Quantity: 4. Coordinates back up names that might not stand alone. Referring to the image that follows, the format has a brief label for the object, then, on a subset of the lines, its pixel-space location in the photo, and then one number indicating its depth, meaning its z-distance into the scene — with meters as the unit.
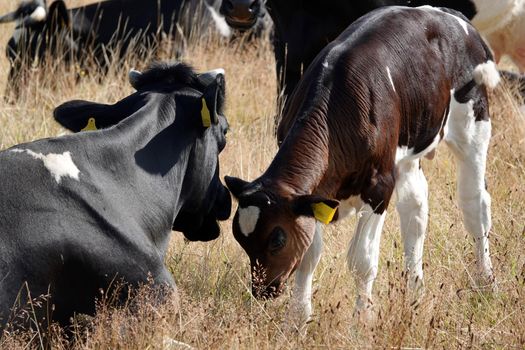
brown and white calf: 11.40
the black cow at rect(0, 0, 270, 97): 25.87
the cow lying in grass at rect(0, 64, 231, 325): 10.89
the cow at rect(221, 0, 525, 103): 17.75
